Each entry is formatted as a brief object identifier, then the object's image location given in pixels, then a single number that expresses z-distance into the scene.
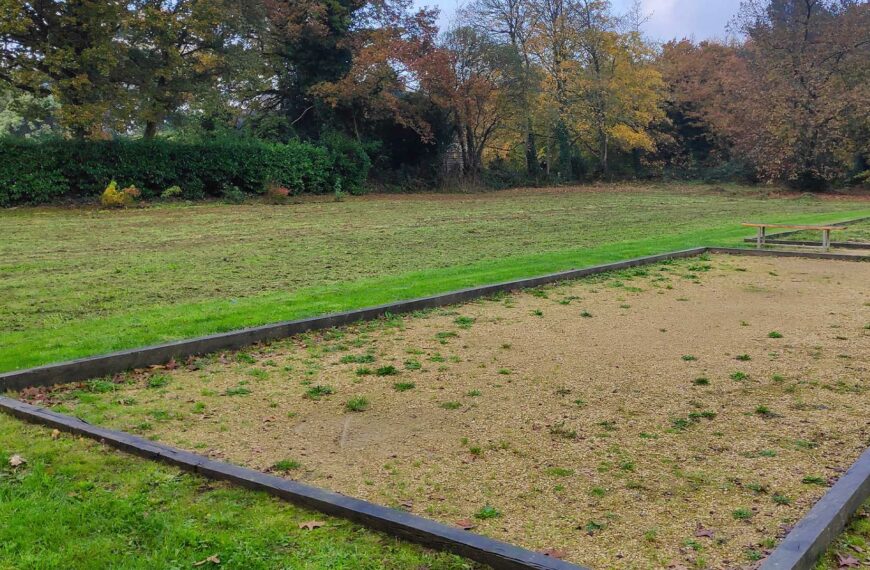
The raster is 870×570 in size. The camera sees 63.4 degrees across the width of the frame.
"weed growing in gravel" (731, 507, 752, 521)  2.91
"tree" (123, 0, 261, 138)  22.73
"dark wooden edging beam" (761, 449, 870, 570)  2.46
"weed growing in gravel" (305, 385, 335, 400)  4.71
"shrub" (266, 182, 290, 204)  24.42
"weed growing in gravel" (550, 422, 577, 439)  3.92
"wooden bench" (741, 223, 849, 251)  11.70
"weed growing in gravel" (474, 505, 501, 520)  2.94
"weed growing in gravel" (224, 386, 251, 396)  4.77
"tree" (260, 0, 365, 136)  27.92
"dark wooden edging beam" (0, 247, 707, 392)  4.82
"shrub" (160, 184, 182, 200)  22.70
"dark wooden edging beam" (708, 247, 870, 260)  10.98
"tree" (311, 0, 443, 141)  28.14
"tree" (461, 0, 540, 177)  32.94
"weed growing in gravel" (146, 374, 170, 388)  4.94
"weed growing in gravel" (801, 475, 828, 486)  3.23
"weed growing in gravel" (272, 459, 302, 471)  3.50
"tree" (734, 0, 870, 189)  27.47
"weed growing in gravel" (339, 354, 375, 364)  5.57
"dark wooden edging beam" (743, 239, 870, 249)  12.23
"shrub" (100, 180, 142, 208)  20.19
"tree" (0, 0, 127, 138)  20.27
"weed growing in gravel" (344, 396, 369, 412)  4.46
